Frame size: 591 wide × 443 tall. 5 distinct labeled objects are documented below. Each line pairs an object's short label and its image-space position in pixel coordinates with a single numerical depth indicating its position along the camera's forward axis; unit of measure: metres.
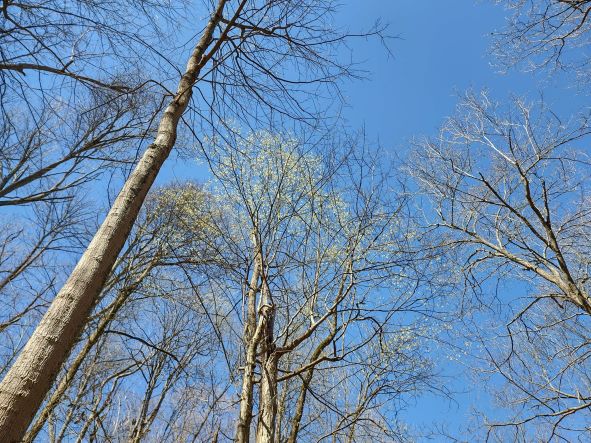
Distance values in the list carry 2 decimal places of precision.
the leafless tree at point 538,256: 5.63
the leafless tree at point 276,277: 3.04
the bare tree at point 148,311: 5.40
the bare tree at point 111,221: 1.25
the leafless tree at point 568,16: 3.89
